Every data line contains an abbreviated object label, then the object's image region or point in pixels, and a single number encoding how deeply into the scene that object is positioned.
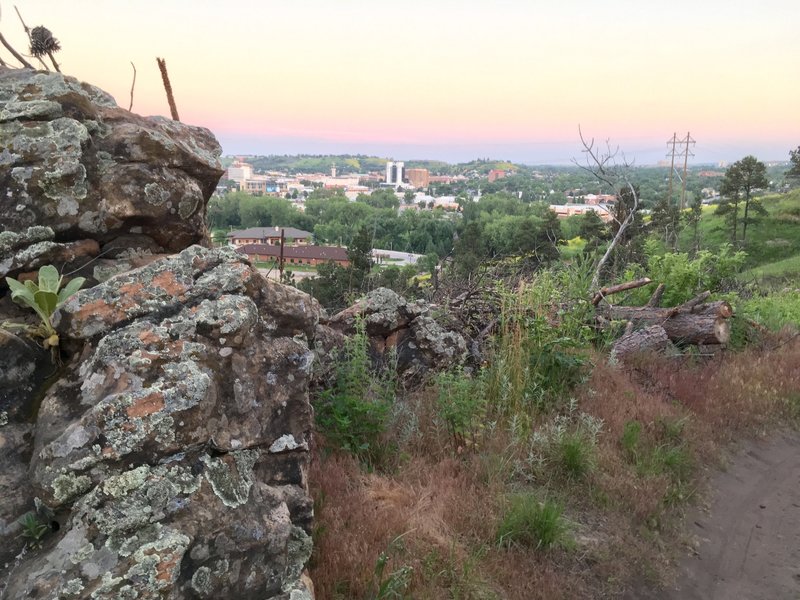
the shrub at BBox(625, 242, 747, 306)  9.77
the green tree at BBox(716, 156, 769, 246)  46.16
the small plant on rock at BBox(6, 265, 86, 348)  2.99
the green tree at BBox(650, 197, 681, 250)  37.31
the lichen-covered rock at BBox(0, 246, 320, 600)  2.44
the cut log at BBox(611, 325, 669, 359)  8.20
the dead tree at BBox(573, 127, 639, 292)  10.29
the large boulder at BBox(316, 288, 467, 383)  6.49
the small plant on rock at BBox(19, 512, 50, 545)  2.48
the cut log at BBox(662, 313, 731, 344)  8.55
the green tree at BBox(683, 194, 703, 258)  42.83
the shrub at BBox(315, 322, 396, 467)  4.76
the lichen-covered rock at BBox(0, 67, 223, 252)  3.55
